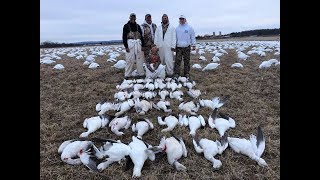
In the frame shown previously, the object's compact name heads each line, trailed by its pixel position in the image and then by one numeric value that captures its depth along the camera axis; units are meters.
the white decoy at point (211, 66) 6.88
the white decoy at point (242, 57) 9.02
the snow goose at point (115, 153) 2.64
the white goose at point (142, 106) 4.04
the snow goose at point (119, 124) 3.34
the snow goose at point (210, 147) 2.76
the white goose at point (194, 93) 4.73
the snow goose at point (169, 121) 3.40
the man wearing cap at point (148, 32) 6.00
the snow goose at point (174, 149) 2.61
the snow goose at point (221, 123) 3.33
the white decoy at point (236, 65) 7.28
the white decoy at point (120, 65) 7.39
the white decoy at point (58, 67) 7.91
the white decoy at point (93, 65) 7.90
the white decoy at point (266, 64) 7.03
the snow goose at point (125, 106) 3.97
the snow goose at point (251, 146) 2.76
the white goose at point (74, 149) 2.75
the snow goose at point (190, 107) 4.03
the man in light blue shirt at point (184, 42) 5.89
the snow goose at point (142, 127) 3.26
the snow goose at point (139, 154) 2.53
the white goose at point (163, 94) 4.66
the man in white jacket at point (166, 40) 5.84
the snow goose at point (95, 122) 3.42
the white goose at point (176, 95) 4.69
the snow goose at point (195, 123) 3.34
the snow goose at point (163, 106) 4.10
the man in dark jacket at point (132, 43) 5.70
